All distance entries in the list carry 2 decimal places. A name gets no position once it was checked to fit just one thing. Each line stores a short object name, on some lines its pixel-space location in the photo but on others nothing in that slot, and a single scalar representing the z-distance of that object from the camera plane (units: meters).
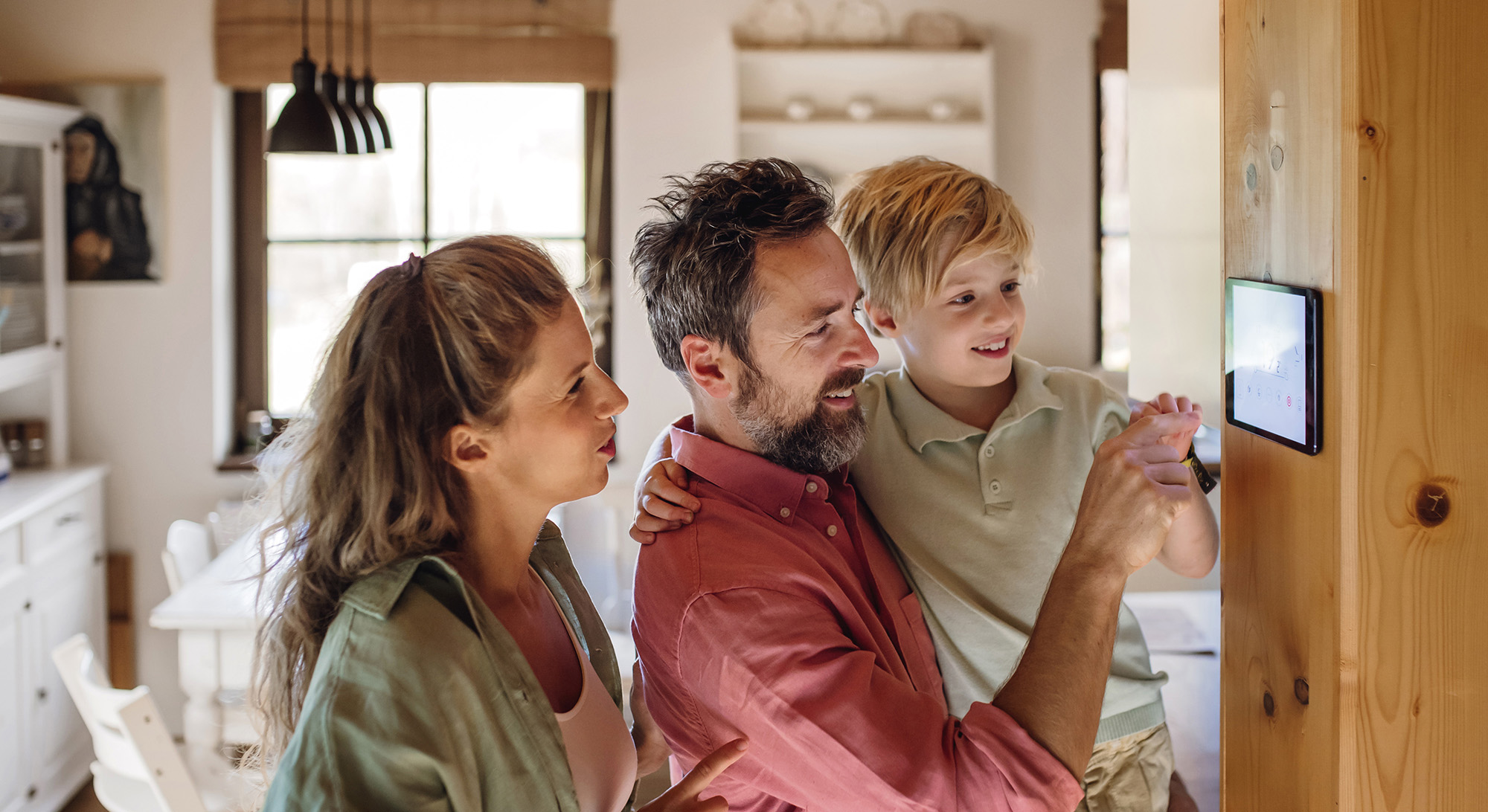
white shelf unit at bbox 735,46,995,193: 3.95
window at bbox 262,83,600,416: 4.15
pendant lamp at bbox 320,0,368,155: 2.99
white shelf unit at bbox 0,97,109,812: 3.29
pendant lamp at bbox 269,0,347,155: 2.86
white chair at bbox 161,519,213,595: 3.23
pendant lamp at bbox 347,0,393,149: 3.14
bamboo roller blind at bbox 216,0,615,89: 3.90
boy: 1.38
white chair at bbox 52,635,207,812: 2.07
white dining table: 2.84
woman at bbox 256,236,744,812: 0.90
